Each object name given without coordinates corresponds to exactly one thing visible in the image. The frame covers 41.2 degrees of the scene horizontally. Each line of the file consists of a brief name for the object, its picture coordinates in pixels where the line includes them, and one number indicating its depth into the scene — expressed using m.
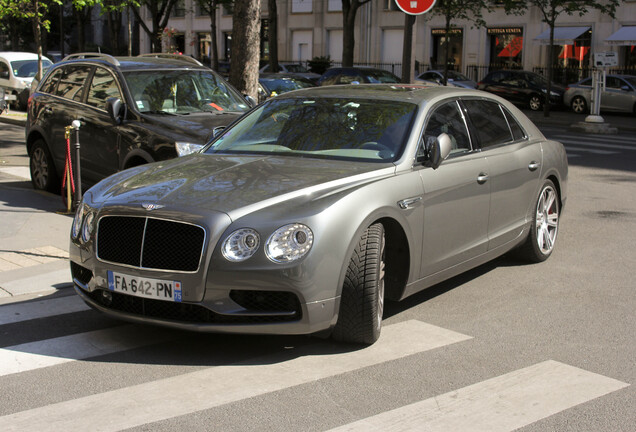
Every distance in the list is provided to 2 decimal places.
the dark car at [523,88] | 32.59
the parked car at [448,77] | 36.22
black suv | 9.23
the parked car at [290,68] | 39.84
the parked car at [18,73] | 27.14
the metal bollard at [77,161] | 8.80
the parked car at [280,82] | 18.73
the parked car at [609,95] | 30.14
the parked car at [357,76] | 24.16
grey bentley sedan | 4.71
